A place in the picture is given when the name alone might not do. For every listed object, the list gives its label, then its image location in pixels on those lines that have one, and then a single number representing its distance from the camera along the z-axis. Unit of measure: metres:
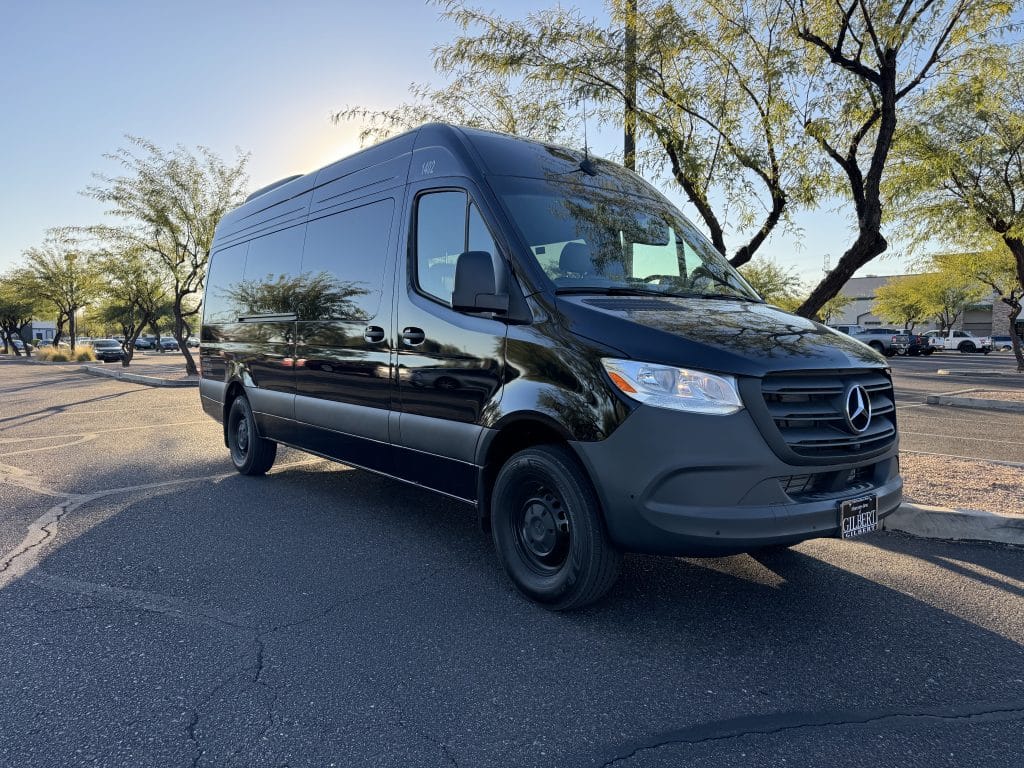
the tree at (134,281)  25.11
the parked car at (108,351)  43.88
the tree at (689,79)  7.23
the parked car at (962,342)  50.97
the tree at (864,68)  6.58
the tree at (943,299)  45.69
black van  3.06
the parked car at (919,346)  46.24
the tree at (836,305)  50.74
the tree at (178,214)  22.45
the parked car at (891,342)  44.31
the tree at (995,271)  22.36
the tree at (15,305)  42.47
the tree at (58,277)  41.28
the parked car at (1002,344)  57.17
